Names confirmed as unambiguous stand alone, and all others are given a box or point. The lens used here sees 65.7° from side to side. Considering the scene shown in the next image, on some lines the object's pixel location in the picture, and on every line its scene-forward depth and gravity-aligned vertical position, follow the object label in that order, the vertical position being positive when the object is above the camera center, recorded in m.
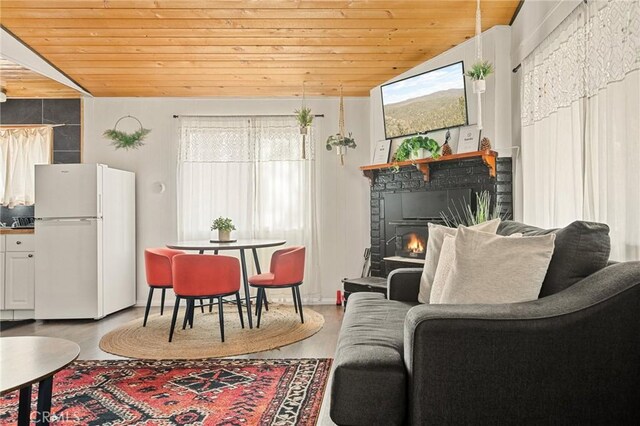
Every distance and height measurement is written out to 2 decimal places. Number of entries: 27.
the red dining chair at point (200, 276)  3.82 -0.44
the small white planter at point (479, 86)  3.36 +0.90
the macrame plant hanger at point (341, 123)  5.71 +1.12
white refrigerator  4.95 -0.22
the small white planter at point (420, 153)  4.75 +0.63
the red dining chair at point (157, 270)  4.55 -0.46
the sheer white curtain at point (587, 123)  2.11 +0.52
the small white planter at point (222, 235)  4.81 -0.15
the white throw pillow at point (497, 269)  1.90 -0.20
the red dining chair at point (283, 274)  4.45 -0.49
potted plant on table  4.80 -0.08
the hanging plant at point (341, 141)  5.57 +0.89
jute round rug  3.68 -0.97
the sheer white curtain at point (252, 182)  5.82 +0.45
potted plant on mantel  4.62 +0.67
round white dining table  4.29 -0.23
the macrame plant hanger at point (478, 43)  3.36 +1.24
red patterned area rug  2.46 -0.98
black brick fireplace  4.14 +0.20
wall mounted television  4.46 +1.14
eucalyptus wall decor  5.77 +0.98
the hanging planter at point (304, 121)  5.26 +1.07
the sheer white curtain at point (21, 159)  5.71 +0.71
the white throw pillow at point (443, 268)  2.37 -0.24
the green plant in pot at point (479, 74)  3.37 +1.07
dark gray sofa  1.56 -0.49
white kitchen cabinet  5.05 -0.53
